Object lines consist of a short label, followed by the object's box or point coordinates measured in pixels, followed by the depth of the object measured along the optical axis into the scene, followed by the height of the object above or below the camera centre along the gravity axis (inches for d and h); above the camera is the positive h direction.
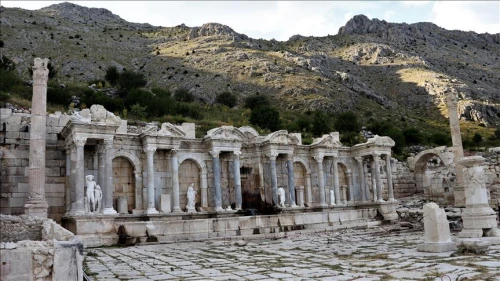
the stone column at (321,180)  988.3 +28.6
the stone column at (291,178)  938.7 +34.8
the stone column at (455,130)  885.2 +120.1
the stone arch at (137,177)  785.5 +45.0
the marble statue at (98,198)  677.3 +7.9
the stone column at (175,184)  797.2 +29.0
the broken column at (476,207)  518.3 -28.0
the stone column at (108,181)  689.2 +35.8
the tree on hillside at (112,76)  2122.3 +639.0
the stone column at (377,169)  1047.0 +50.8
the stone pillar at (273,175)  912.0 +42.4
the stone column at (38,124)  560.4 +112.3
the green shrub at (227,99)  2097.7 +487.1
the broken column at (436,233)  454.9 -51.4
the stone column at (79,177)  648.4 +42.4
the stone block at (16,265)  225.1 -31.4
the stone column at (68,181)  689.0 +38.7
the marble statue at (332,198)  1001.1 -15.2
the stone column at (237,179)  861.8 +35.4
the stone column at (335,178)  1019.3 +31.2
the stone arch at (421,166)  1266.0 +65.4
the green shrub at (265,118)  1622.8 +297.6
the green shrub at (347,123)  1868.8 +303.0
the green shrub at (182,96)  1980.8 +489.1
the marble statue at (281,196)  905.5 -4.5
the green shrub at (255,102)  2022.4 +455.0
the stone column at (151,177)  764.0 +42.9
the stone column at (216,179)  836.6 +36.7
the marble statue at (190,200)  821.9 -3.1
